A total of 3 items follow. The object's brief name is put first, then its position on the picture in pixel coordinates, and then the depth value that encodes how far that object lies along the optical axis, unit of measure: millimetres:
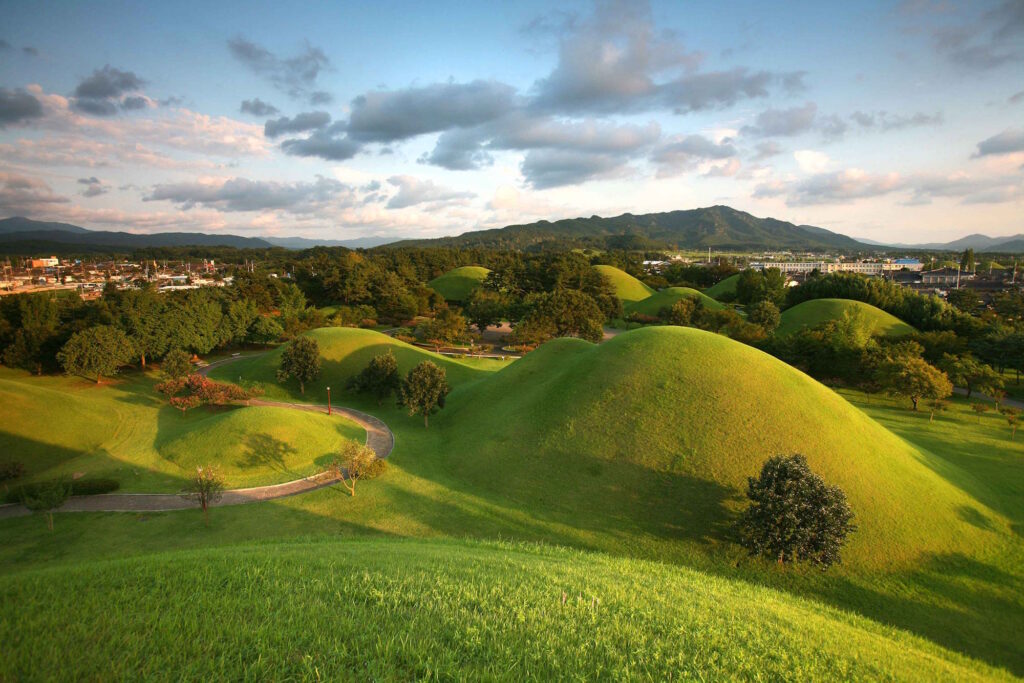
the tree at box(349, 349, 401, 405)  41625
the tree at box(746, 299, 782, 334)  72188
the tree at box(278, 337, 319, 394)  44219
